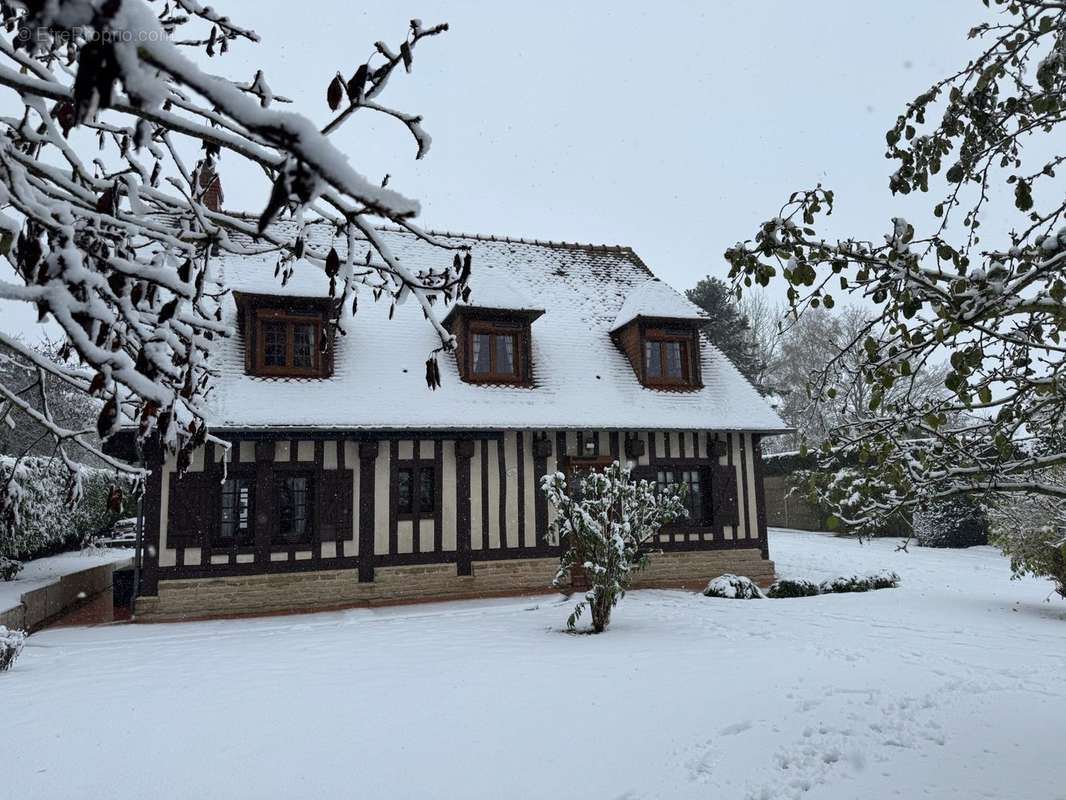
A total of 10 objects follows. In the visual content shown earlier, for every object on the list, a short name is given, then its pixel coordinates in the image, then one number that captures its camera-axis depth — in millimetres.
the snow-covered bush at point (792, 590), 10555
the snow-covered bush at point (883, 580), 11438
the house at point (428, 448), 9836
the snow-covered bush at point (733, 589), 10195
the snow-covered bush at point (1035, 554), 9422
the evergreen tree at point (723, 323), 27516
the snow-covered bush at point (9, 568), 10164
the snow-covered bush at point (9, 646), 6254
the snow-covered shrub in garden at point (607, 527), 8016
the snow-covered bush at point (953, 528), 17609
